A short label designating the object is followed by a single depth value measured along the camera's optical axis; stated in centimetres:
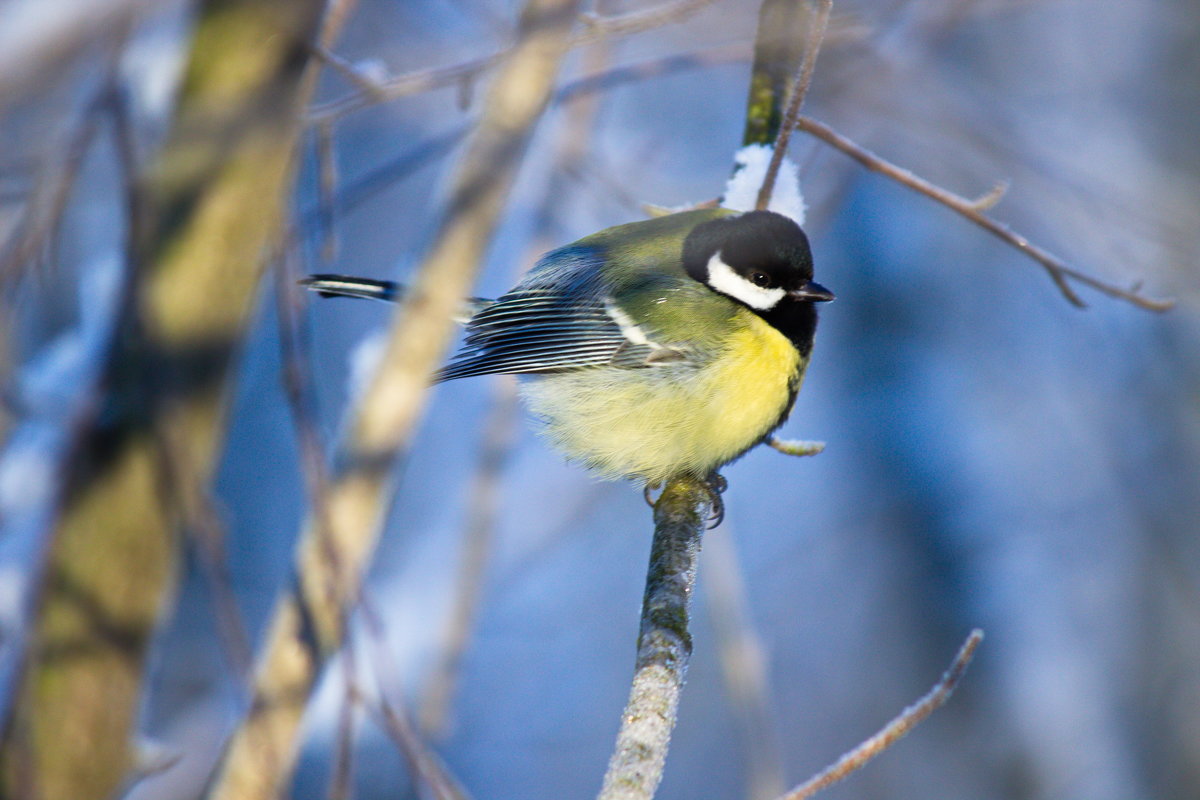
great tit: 508
